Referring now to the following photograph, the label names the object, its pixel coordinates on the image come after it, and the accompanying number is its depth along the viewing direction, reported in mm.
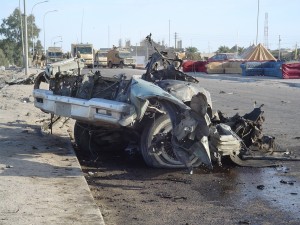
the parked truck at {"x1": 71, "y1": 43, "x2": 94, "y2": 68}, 56938
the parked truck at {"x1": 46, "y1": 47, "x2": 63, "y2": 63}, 61125
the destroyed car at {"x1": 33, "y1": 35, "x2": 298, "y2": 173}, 6336
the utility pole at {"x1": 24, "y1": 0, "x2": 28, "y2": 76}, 35700
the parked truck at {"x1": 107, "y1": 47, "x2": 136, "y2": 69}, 62406
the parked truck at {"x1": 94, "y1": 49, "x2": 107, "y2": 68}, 65750
